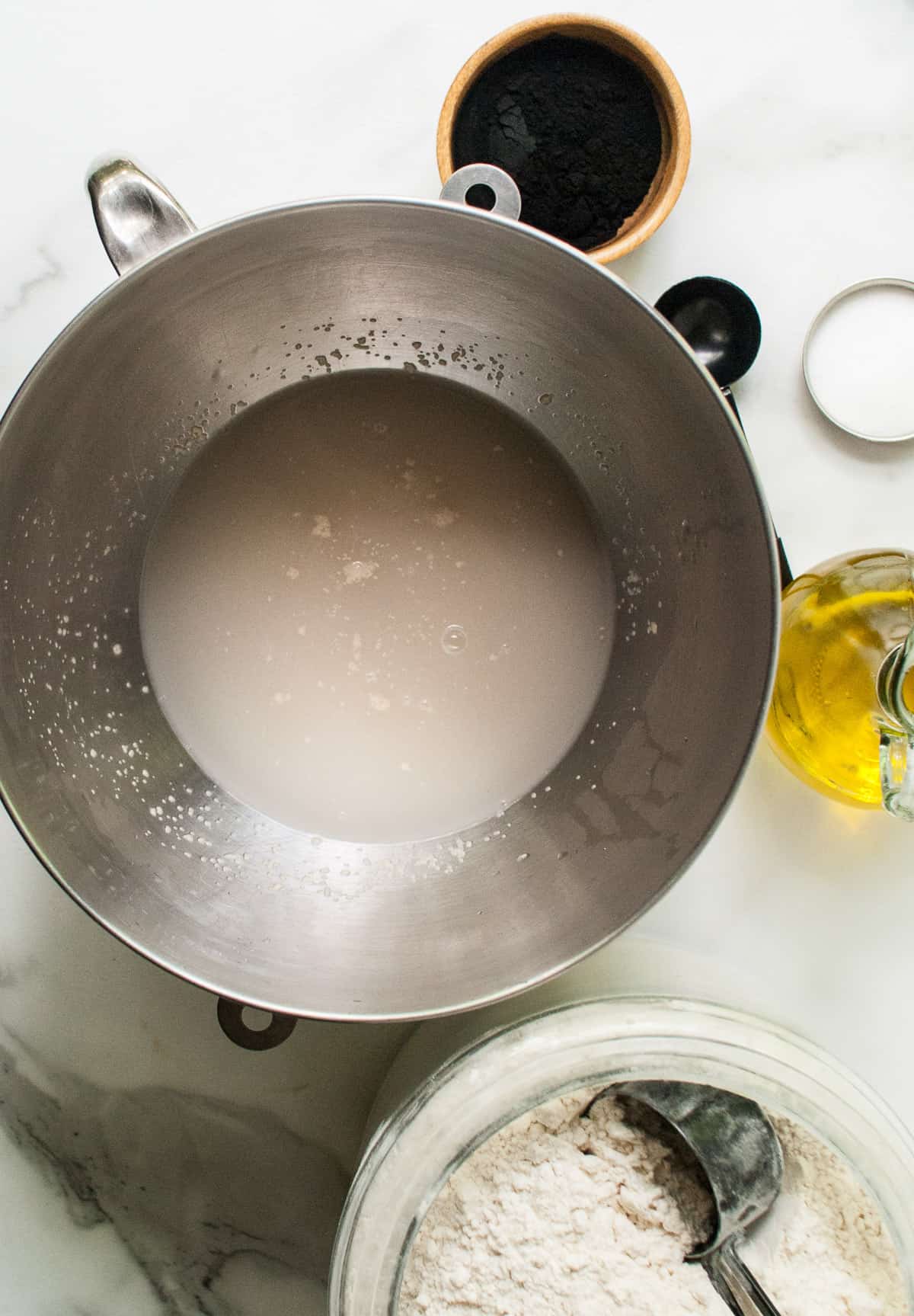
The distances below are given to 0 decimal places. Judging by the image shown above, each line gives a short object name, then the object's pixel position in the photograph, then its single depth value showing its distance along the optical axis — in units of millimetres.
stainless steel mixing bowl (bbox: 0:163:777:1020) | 587
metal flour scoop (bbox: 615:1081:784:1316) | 563
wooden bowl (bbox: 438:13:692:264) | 636
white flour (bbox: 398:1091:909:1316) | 557
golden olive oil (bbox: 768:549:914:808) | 604
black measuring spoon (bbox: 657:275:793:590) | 684
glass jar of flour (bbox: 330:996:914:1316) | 520
